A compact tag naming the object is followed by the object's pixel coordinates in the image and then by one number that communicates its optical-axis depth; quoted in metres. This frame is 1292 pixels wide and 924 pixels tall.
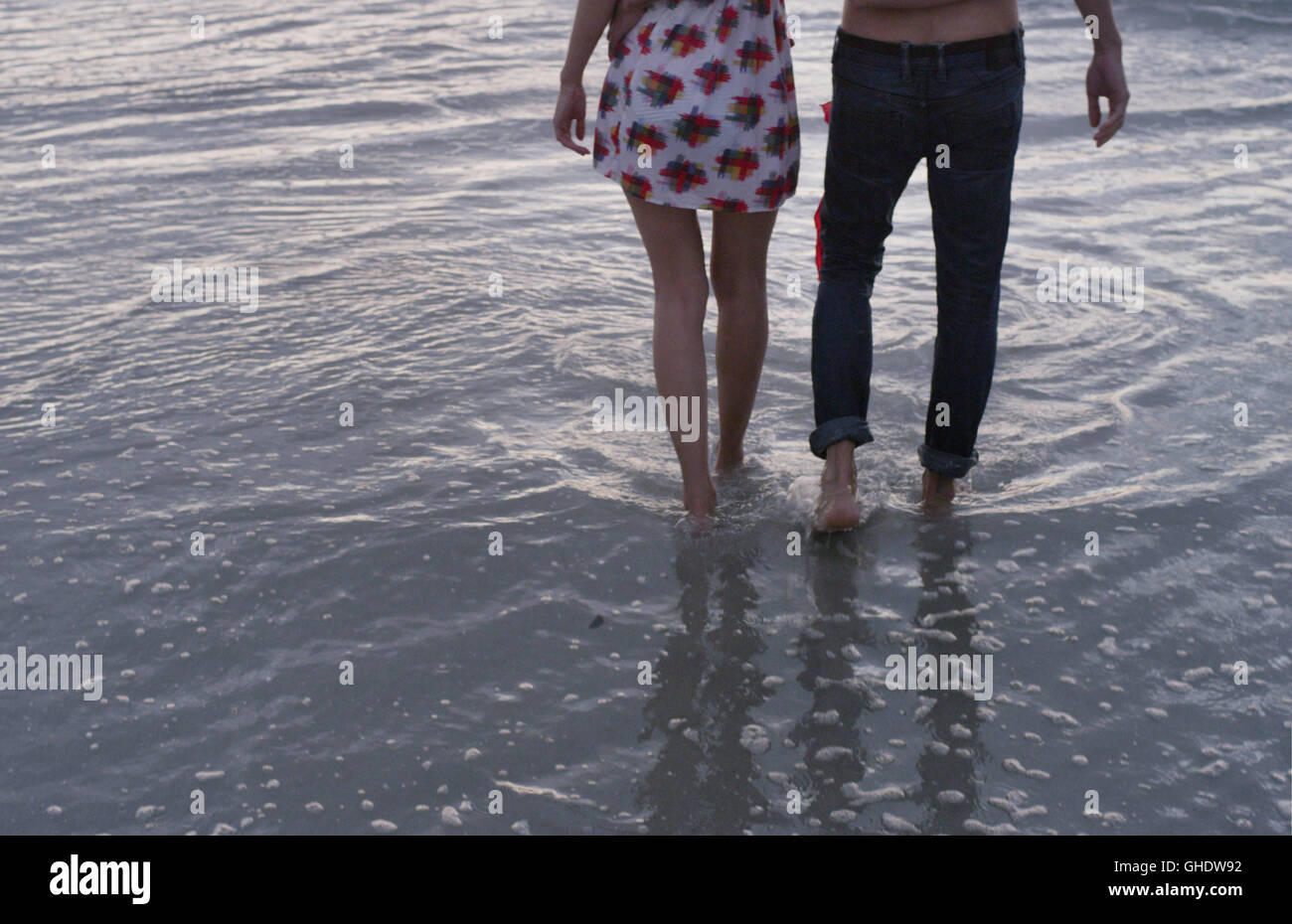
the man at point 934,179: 2.56
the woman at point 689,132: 2.61
